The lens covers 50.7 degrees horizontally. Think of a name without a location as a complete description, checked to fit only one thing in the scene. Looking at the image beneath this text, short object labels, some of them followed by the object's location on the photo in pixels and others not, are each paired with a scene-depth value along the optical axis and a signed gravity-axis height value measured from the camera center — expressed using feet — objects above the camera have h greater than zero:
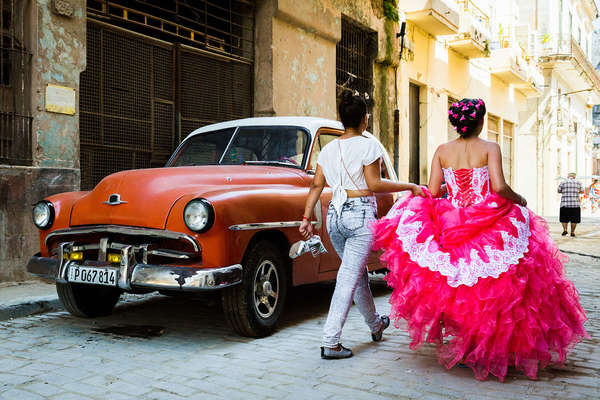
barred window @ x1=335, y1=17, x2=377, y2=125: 44.91 +10.08
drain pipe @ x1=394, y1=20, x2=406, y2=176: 49.78 +6.25
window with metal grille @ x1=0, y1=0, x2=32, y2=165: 23.09 +4.10
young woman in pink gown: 11.55 -1.38
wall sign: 23.94 +3.74
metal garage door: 27.20 +5.27
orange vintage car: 13.85 -0.90
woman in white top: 13.24 -0.08
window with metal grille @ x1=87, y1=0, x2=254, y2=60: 28.89 +8.92
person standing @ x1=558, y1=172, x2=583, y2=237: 54.24 -0.49
